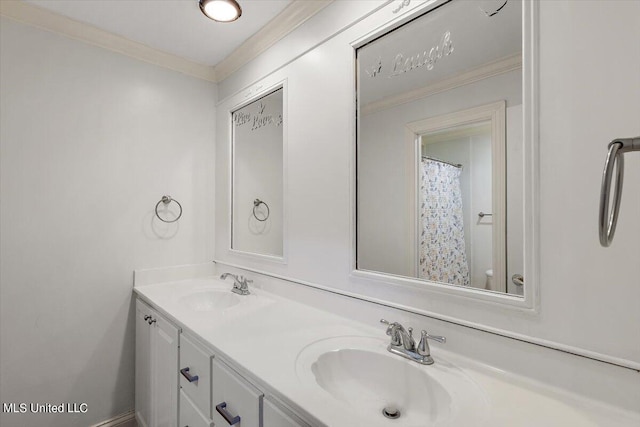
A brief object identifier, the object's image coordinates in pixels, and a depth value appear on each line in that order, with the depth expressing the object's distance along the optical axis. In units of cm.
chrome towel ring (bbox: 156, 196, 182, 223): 215
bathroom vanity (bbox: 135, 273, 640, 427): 76
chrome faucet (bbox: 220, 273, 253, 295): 187
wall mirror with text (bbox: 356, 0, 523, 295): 97
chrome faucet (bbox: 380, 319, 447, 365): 100
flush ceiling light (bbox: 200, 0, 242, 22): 155
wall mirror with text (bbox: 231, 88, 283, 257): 186
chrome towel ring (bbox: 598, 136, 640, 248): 50
